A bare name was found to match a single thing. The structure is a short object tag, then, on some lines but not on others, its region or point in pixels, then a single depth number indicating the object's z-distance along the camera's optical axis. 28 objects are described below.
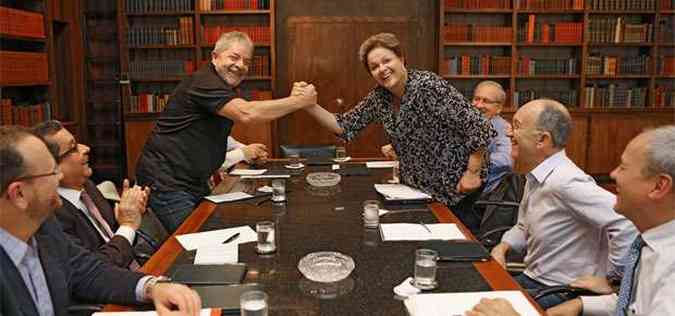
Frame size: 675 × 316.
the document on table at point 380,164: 3.65
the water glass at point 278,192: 2.65
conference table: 1.48
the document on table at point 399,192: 2.56
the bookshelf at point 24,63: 4.62
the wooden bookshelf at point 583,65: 6.40
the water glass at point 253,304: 1.32
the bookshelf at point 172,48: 6.18
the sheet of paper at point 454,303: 1.36
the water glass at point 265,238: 1.89
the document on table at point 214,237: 1.99
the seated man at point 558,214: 1.91
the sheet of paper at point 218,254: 1.82
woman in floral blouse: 2.69
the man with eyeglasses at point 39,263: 1.43
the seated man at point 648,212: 1.44
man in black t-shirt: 2.86
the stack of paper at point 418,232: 2.02
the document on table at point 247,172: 3.39
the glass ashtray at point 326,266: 1.63
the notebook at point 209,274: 1.60
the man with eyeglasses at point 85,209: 2.08
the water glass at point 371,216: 2.18
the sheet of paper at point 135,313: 1.41
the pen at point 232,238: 2.02
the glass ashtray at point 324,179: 3.05
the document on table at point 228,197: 2.68
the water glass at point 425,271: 1.56
